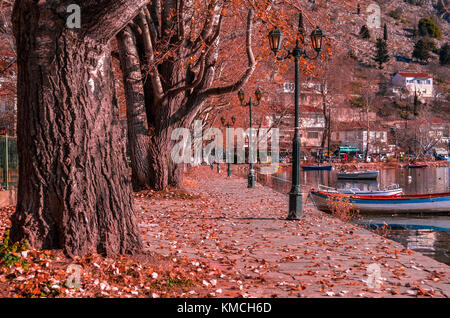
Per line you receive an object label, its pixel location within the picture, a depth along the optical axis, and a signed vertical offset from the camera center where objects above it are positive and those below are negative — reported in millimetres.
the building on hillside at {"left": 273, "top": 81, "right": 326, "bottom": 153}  100188 +6428
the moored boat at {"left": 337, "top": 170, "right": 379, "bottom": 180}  57062 -2634
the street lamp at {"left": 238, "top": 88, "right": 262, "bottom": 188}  25894 -1164
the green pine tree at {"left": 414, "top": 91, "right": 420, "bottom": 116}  153175 +15228
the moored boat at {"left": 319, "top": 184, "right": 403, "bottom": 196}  23859 -2092
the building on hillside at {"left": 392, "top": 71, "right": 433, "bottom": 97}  181875 +27602
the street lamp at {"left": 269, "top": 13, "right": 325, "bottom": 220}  12977 +2096
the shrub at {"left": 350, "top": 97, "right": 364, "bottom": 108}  155975 +17165
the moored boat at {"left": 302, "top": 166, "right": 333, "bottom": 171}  76938 -2459
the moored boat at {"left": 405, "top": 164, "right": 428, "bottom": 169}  87262 -2312
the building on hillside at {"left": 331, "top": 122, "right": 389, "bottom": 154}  118812 +4221
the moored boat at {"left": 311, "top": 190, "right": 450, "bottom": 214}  21219 -2262
